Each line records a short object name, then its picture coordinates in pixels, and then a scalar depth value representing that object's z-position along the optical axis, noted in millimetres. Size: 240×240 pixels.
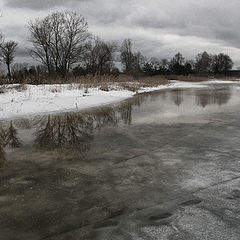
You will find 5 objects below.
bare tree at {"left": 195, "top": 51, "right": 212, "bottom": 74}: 112562
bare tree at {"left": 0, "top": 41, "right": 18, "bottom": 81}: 63362
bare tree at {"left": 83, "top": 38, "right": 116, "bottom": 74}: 66375
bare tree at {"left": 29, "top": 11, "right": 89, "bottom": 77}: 50906
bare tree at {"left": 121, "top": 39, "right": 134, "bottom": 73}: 81000
